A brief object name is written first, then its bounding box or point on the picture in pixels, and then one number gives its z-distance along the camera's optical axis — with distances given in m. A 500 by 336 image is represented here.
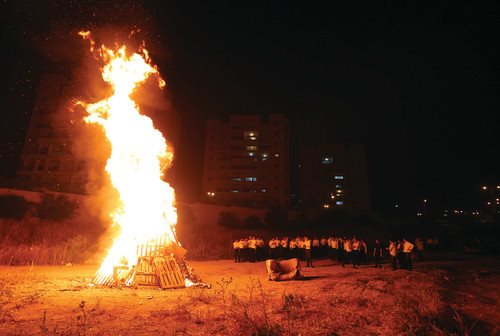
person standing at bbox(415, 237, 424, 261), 22.07
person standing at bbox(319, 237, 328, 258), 24.74
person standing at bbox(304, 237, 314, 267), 20.25
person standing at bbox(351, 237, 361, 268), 19.36
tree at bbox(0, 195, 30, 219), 28.59
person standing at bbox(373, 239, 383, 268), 19.02
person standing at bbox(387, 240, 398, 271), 17.27
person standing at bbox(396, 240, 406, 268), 17.56
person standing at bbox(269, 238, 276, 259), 23.67
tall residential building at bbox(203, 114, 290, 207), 90.50
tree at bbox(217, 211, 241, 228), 43.91
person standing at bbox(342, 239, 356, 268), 19.79
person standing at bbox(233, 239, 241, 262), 23.30
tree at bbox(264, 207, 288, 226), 46.94
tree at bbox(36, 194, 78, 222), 30.97
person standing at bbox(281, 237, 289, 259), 23.55
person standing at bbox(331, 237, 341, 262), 21.38
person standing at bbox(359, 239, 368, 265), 20.00
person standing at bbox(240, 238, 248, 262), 23.23
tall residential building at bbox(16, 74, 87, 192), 70.25
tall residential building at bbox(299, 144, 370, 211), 107.69
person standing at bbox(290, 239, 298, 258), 22.69
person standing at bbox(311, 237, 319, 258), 25.50
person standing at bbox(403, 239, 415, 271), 17.27
